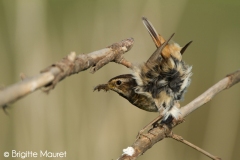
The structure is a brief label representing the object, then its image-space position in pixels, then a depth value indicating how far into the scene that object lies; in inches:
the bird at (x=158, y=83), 150.9
